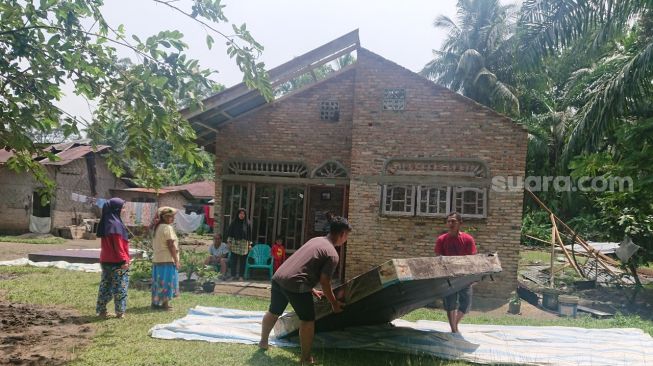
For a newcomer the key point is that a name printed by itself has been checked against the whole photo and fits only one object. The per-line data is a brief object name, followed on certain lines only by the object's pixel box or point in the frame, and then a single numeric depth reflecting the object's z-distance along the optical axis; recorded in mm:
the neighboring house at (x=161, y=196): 24500
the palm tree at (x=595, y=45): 9711
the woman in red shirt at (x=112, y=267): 6375
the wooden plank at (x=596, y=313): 8148
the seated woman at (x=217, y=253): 10711
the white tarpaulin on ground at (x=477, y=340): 5180
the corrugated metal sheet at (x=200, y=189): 29141
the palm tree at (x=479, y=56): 23875
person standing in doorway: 10539
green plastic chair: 10602
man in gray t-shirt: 4672
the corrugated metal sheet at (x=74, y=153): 20230
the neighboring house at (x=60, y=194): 19250
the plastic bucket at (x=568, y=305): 8164
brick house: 9289
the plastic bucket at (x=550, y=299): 8664
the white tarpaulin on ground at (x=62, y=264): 10880
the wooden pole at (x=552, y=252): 9508
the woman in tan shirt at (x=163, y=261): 6945
